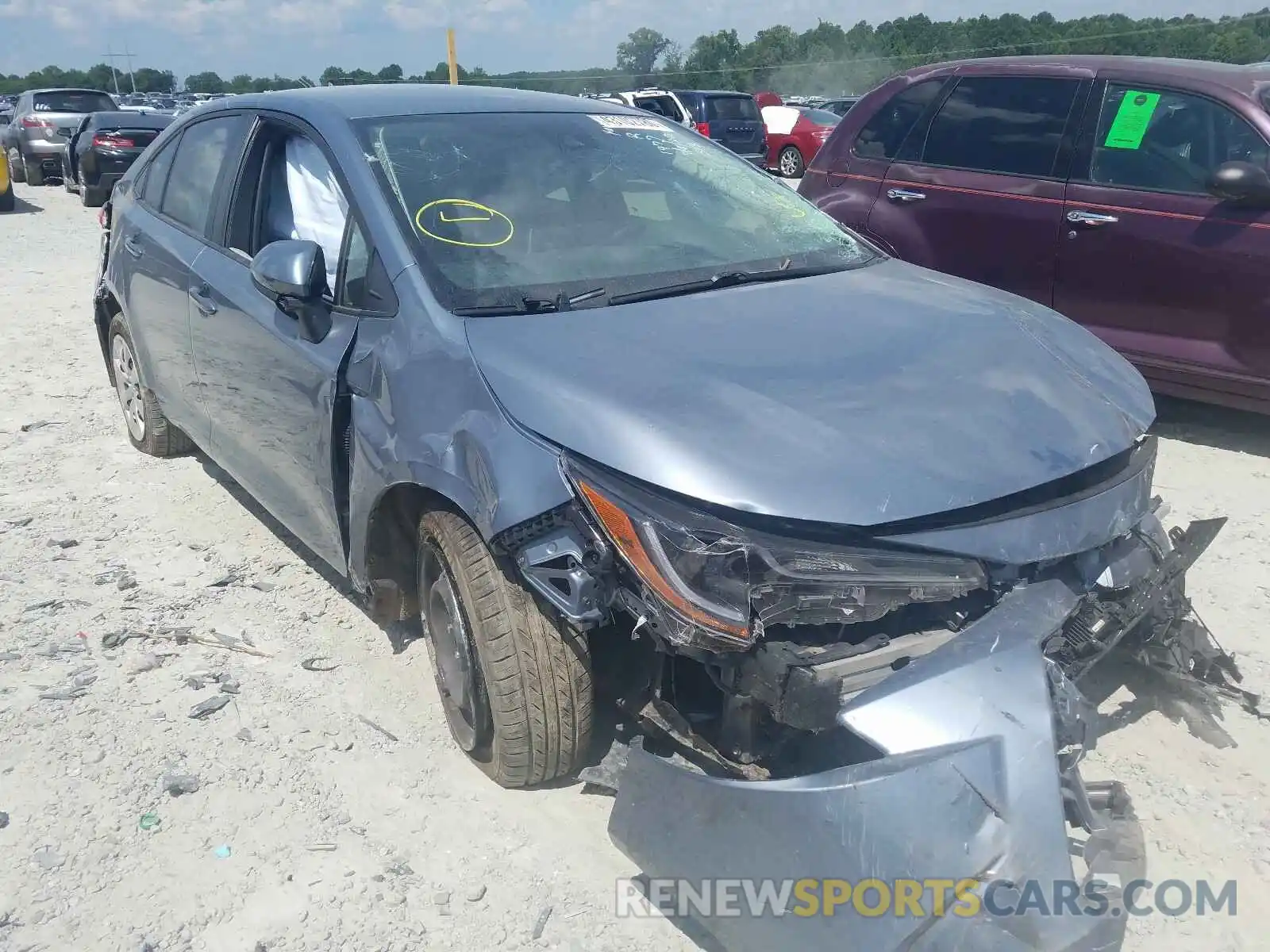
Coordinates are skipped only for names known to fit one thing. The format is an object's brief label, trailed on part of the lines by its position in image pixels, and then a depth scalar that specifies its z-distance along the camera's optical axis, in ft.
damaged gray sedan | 6.60
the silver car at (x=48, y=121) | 63.16
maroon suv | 16.37
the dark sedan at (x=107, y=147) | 51.26
